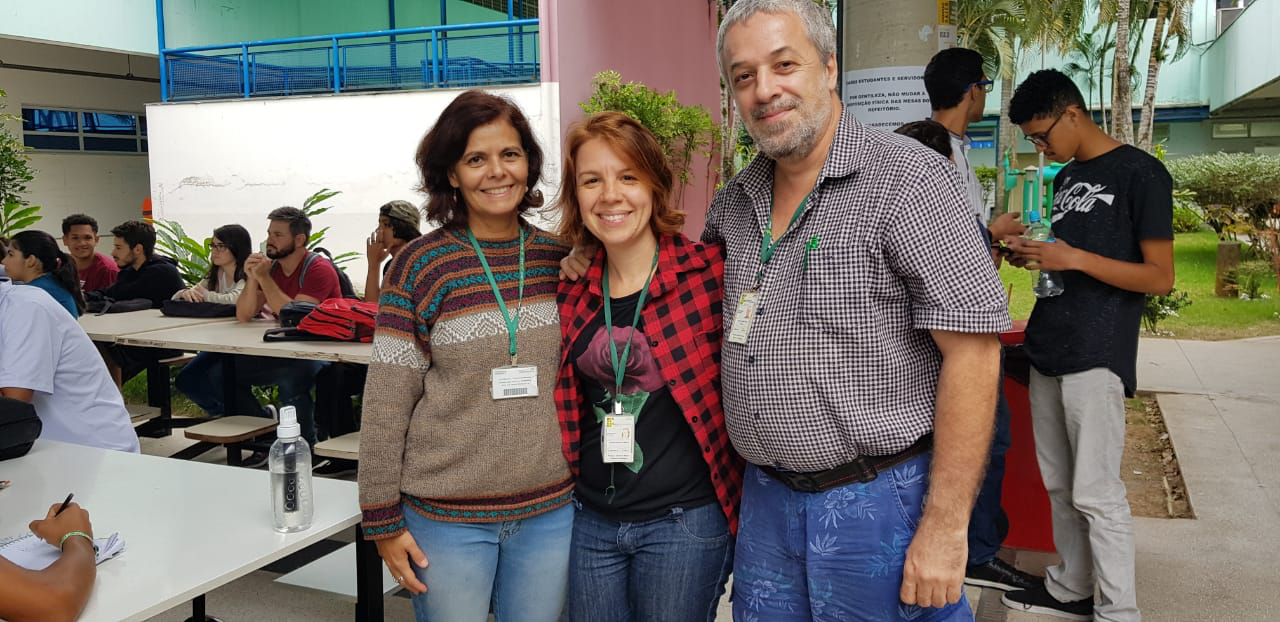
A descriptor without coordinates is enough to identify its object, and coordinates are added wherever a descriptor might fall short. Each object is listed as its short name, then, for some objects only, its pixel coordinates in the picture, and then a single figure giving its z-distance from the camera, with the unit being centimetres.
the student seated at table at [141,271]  696
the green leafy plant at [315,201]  833
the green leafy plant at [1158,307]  814
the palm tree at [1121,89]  1103
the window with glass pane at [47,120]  1642
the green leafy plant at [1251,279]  1250
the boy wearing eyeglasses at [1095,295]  300
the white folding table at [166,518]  193
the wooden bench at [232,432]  495
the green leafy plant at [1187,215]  1706
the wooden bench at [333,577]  371
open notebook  197
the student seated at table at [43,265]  539
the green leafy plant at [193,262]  806
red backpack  486
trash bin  382
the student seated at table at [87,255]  752
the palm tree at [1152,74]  1366
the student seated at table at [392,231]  586
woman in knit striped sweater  195
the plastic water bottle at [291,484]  220
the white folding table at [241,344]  460
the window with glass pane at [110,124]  1766
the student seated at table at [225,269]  626
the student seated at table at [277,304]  568
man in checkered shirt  158
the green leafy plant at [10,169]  1148
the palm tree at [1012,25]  2248
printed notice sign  413
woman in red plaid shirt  191
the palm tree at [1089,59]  3048
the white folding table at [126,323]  542
